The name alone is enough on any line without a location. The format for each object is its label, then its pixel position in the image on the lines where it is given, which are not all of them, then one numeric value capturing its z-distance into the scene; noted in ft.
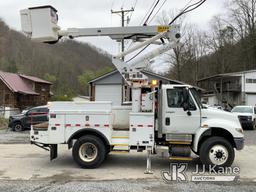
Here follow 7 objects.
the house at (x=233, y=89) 102.96
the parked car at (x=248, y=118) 50.05
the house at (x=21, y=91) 97.24
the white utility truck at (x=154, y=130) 19.62
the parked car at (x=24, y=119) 45.25
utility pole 73.07
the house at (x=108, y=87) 64.31
